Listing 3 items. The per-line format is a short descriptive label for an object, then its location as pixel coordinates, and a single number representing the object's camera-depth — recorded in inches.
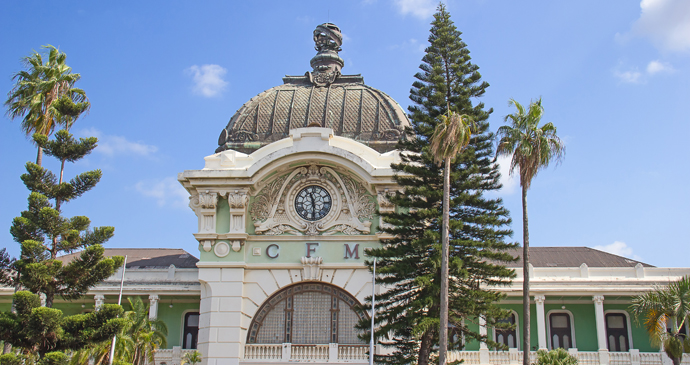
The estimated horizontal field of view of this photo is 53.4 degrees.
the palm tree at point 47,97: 758.5
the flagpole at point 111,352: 771.4
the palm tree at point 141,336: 815.7
